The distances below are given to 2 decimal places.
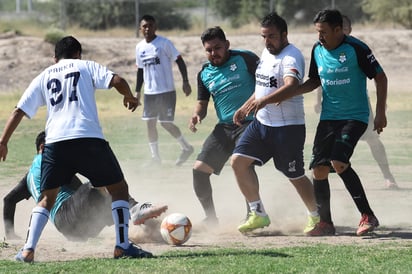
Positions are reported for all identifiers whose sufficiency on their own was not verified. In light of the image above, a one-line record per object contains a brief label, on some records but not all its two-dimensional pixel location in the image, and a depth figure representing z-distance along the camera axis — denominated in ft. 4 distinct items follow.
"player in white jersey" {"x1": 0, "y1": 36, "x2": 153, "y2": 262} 54.13
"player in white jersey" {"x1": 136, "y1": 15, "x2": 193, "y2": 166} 108.27
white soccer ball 59.82
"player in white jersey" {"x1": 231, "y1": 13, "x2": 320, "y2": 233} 62.03
